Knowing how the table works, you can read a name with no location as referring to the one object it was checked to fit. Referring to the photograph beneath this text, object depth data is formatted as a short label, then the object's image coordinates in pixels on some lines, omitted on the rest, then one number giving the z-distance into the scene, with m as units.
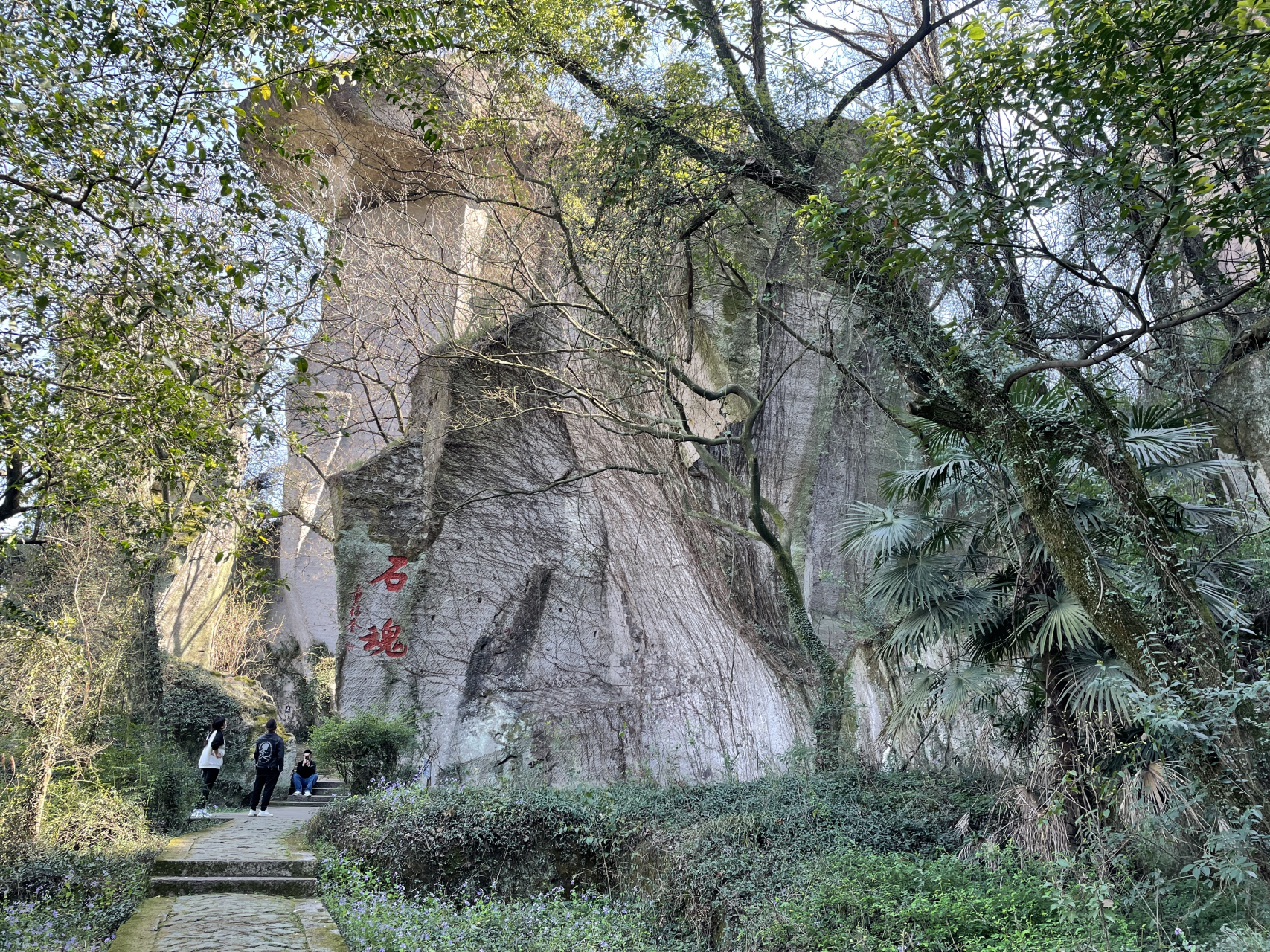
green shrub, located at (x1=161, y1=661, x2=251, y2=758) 12.81
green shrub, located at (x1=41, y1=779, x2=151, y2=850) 6.84
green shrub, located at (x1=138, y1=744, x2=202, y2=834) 8.34
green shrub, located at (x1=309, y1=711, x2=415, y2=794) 8.56
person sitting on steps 12.69
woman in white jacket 10.18
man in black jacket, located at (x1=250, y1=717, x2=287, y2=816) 9.47
